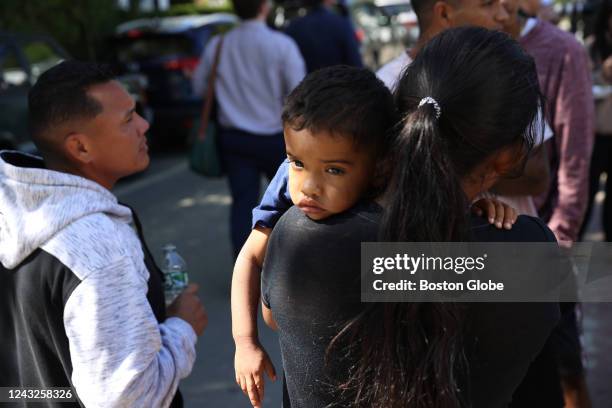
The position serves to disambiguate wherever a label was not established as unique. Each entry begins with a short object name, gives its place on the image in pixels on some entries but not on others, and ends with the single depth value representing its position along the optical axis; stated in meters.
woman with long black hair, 1.42
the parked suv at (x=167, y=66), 10.81
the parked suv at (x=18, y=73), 7.10
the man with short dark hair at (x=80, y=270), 1.79
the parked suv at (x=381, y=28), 18.17
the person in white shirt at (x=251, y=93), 4.99
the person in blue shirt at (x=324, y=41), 5.66
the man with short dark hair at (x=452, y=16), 2.66
